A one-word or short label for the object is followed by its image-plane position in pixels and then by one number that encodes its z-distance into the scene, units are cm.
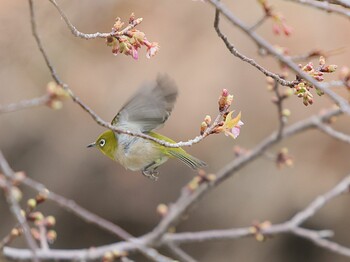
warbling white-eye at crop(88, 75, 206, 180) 554
